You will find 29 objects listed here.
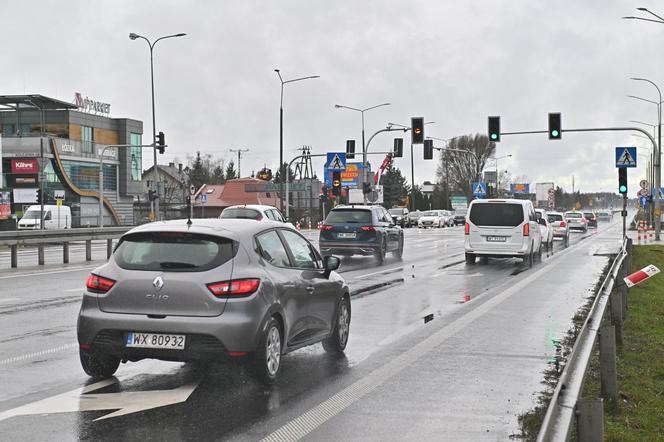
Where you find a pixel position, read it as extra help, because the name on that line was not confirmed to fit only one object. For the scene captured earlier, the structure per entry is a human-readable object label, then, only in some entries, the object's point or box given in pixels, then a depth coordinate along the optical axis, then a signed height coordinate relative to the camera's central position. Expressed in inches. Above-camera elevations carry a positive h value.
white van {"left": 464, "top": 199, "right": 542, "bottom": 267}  965.8 -39.1
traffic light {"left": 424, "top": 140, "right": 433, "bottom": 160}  2005.4 +111.3
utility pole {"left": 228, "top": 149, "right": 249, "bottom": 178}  5533.0 +285.1
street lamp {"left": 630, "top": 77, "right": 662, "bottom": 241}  1678.2 +39.0
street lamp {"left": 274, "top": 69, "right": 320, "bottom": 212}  1943.9 +168.2
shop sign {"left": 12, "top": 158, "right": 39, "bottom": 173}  3248.0 +129.0
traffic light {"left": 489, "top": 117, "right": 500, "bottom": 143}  1595.7 +126.5
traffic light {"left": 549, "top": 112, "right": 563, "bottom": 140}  1520.7 +122.9
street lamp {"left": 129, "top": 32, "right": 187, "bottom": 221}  1923.0 +307.7
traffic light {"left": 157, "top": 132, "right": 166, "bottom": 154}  1846.7 +122.4
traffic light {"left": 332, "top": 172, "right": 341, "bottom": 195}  1860.2 +30.8
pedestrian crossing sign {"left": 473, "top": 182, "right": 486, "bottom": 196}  3149.6 +25.5
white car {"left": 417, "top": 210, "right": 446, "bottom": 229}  2960.1 -81.4
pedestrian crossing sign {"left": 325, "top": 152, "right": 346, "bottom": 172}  1812.3 +70.7
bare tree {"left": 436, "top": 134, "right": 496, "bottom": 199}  4736.7 +173.1
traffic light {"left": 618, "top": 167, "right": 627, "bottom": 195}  1227.9 +18.1
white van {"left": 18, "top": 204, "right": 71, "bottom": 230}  2274.9 -49.4
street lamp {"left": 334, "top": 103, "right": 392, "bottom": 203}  2605.8 +273.7
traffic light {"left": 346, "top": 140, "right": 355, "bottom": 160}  2009.1 +113.4
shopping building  3250.5 +170.5
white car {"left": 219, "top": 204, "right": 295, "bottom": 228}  1056.2 -17.6
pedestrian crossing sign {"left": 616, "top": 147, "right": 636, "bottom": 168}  1215.6 +54.8
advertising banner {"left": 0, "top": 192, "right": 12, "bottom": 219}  2694.6 -22.0
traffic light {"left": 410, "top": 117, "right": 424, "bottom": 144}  1659.7 +129.0
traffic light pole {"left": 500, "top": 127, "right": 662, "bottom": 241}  1624.0 +70.2
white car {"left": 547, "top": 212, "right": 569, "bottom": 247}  1636.3 -58.4
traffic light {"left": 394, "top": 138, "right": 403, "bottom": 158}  1972.2 +114.7
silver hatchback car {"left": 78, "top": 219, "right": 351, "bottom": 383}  276.7 -33.7
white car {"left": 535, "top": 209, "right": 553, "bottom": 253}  1284.4 -54.6
